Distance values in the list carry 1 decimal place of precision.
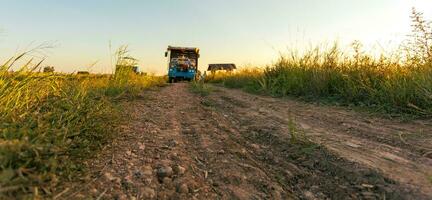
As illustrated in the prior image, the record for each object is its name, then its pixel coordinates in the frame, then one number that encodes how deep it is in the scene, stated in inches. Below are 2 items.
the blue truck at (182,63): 1003.3
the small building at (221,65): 1225.9
